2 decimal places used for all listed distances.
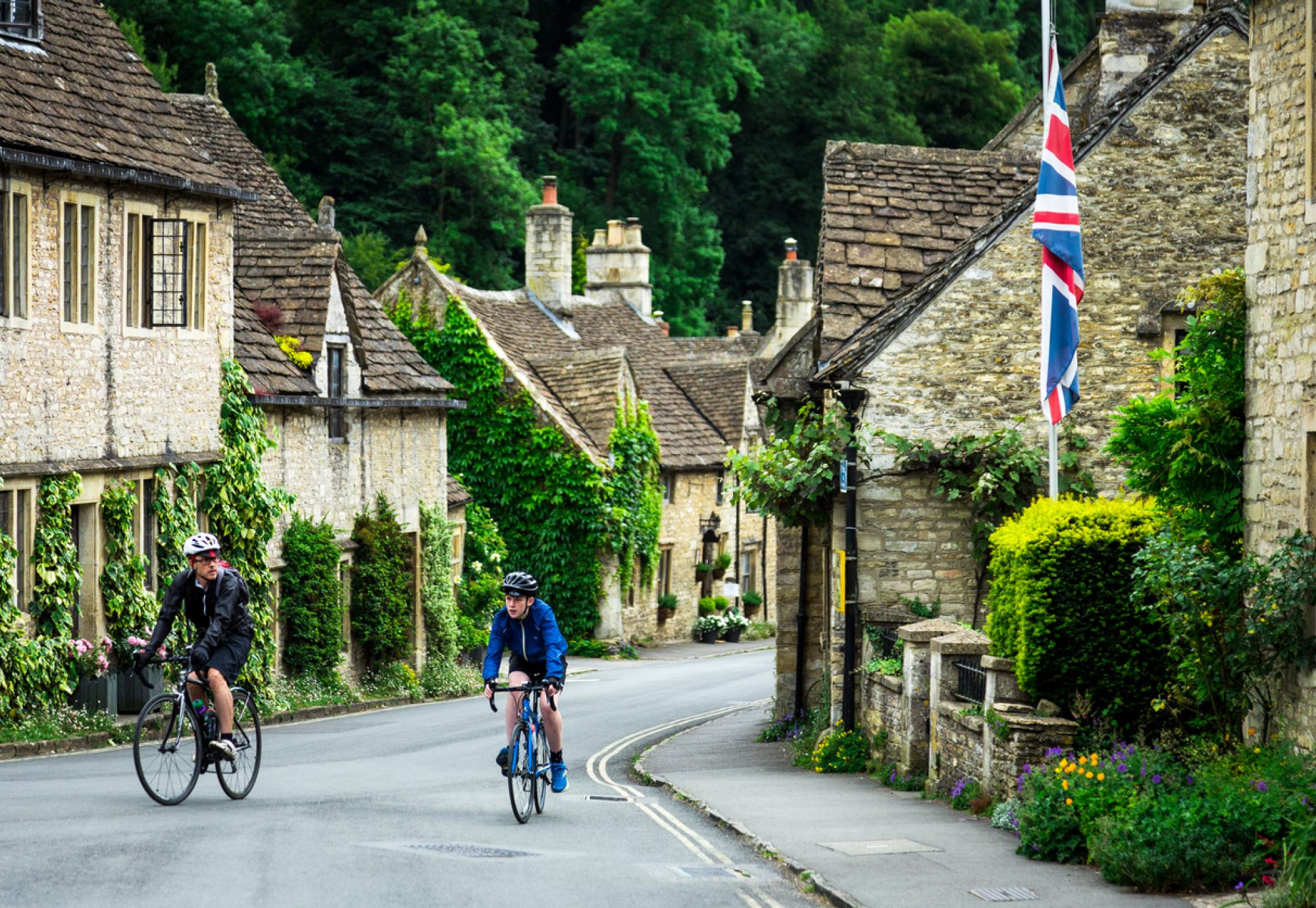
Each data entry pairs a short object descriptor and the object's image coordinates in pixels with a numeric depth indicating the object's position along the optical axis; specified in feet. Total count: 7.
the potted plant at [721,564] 178.81
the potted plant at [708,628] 173.47
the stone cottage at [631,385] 151.84
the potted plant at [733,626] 176.48
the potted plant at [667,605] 166.50
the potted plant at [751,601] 188.03
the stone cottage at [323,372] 96.84
